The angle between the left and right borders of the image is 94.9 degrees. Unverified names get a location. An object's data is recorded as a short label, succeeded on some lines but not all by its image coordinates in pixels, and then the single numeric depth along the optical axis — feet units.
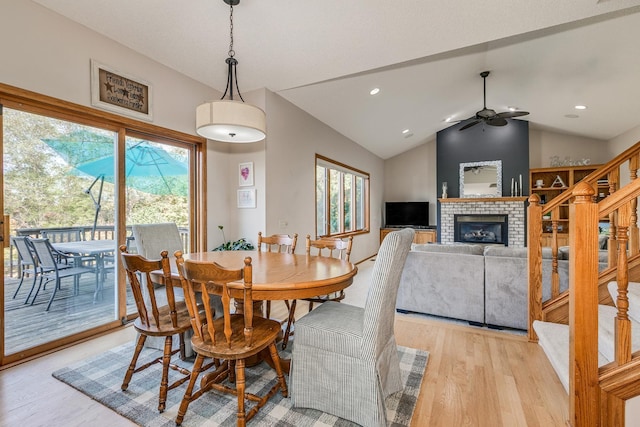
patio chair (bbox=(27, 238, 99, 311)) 8.08
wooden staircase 4.26
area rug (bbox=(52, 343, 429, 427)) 5.31
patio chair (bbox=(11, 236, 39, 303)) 7.60
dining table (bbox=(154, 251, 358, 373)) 5.17
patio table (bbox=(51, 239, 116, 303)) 8.66
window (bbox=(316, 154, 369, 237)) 17.62
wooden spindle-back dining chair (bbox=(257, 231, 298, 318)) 9.26
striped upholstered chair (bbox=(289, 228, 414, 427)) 5.05
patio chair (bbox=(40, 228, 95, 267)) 8.16
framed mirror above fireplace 22.00
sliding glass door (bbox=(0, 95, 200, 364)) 7.50
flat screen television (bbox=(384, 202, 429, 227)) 25.48
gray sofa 9.05
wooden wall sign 8.56
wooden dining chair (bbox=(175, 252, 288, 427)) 4.68
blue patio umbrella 8.61
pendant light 6.61
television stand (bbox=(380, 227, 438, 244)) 24.17
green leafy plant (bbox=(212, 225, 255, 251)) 12.10
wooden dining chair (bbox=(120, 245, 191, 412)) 5.33
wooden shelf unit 20.56
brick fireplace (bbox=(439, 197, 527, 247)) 21.03
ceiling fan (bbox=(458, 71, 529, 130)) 15.06
